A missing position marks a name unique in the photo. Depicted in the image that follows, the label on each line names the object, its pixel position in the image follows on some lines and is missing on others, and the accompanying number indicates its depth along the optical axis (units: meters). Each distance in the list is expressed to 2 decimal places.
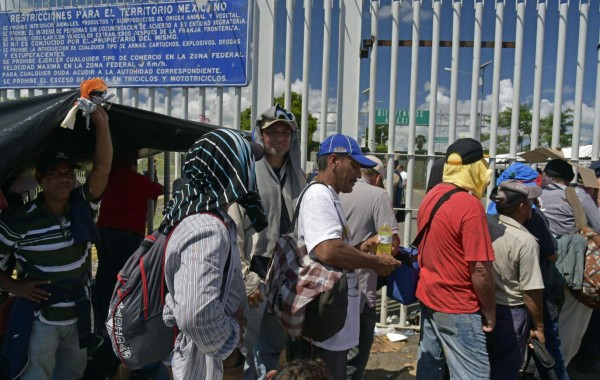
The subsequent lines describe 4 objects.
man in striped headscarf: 1.60
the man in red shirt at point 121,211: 3.48
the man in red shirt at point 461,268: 2.43
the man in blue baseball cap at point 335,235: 2.17
